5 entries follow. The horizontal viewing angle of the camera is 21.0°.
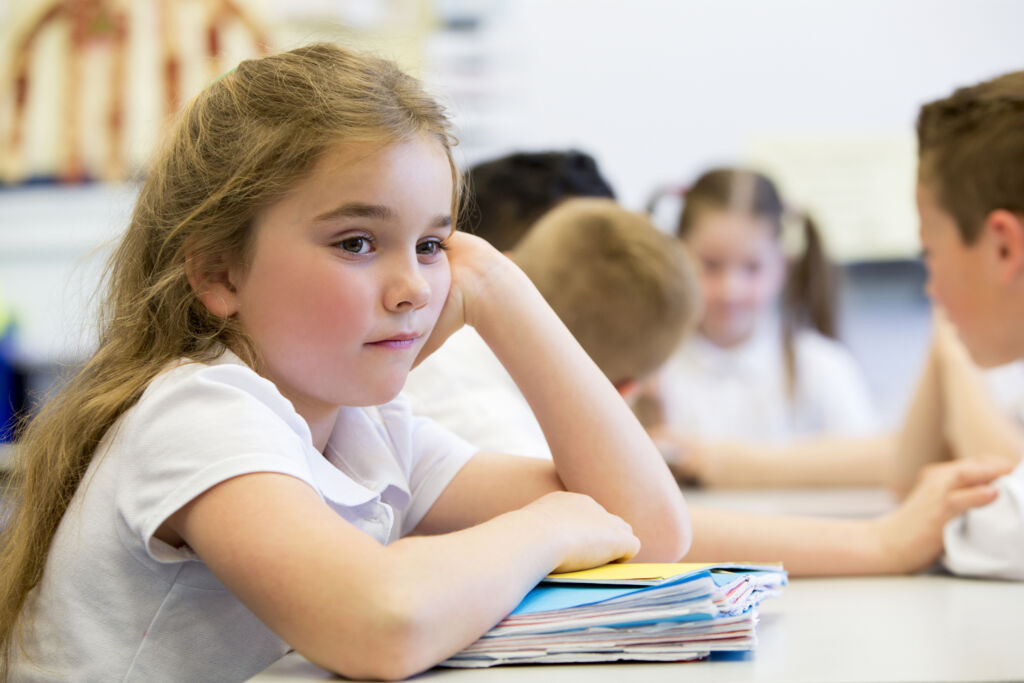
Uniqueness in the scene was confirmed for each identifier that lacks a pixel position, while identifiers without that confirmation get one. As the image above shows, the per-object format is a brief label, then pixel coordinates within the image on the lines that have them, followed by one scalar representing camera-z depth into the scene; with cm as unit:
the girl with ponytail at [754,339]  312
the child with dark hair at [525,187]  181
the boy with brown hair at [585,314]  161
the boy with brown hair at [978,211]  162
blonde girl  127
